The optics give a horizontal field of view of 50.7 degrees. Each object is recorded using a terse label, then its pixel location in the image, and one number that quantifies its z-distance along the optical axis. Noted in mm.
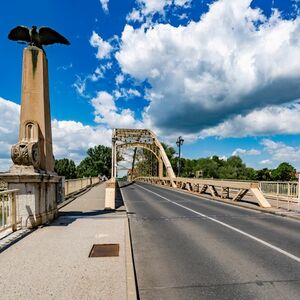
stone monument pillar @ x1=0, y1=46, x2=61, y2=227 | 9094
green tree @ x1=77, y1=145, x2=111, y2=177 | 120500
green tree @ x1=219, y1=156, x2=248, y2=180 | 91438
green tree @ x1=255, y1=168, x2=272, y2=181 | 82512
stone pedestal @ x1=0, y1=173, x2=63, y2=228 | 9023
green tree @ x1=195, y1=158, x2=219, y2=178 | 96750
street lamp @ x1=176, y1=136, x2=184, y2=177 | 47531
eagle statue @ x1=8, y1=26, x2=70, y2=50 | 10891
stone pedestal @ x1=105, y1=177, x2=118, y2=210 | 14647
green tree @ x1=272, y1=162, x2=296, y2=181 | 78038
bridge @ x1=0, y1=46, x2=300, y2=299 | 4652
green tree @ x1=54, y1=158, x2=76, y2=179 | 113875
